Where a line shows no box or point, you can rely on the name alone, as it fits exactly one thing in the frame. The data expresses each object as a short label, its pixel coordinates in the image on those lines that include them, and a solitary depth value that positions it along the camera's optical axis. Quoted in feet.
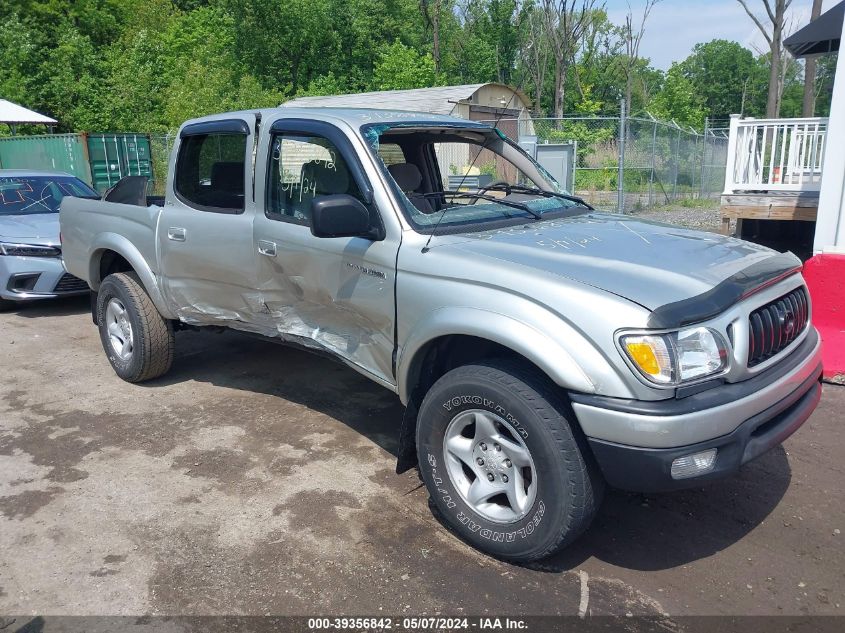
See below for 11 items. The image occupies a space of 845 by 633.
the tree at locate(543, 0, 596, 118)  121.29
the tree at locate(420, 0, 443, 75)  120.57
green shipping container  61.52
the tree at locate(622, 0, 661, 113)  156.97
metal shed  67.51
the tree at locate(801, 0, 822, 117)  71.72
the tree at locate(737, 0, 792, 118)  79.47
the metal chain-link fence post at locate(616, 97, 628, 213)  38.32
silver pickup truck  8.57
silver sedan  24.58
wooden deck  32.19
